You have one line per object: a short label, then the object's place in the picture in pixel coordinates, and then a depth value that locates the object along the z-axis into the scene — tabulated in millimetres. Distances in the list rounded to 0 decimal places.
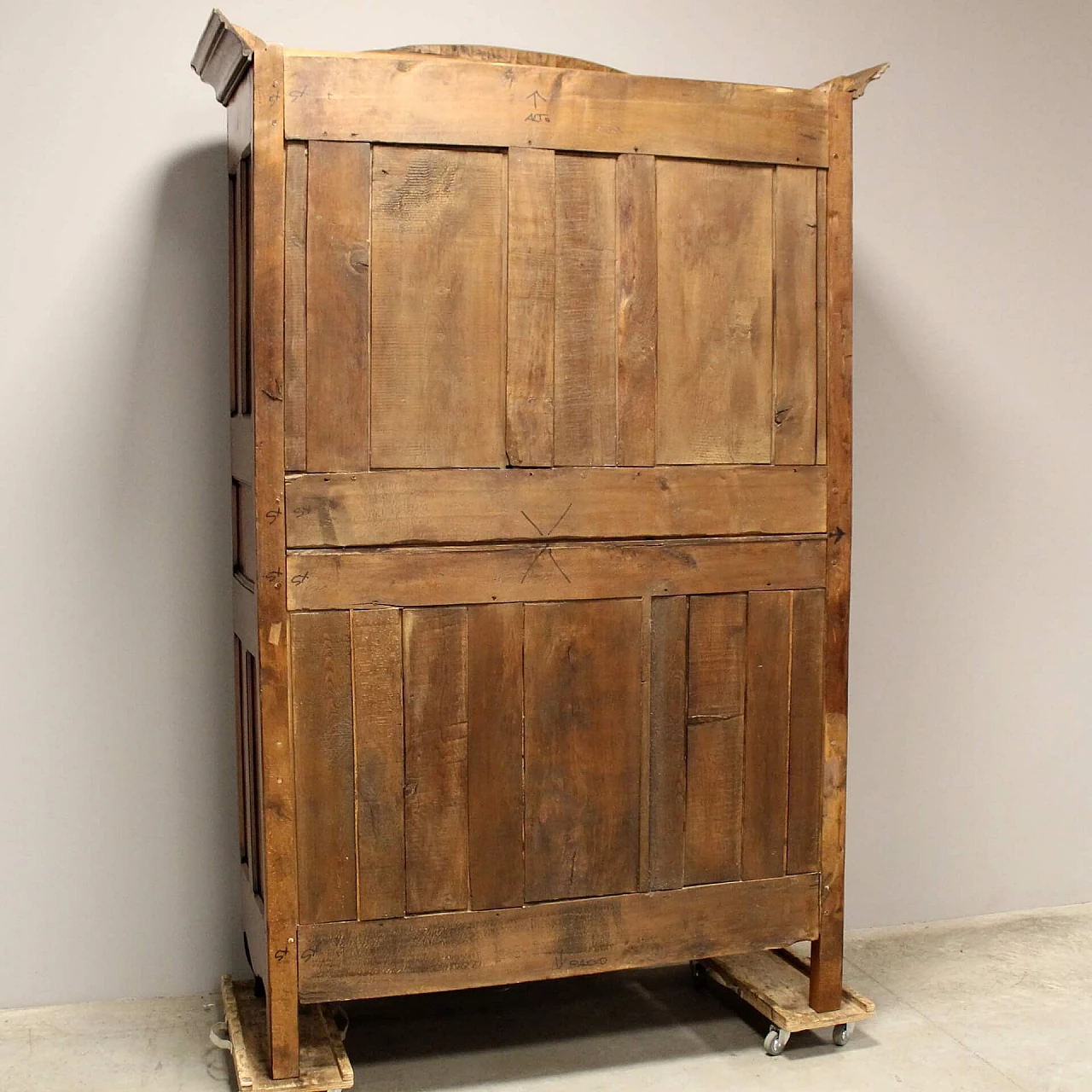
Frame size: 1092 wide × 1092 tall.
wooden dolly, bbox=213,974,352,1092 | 2348
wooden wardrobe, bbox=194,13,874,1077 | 2283
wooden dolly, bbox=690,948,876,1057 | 2654
